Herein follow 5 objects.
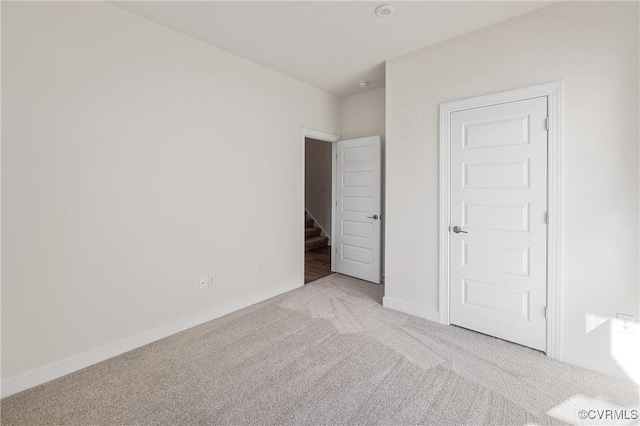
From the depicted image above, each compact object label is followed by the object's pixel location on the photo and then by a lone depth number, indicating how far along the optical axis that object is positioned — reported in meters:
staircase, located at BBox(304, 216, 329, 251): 6.25
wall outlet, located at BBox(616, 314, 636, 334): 1.97
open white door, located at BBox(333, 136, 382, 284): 4.05
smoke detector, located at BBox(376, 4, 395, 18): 2.26
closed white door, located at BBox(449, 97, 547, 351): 2.33
